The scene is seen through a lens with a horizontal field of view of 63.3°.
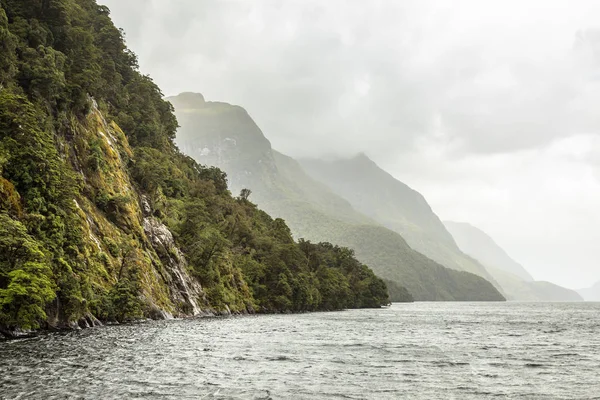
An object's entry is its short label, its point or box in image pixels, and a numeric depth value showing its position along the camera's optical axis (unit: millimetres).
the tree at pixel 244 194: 185612
